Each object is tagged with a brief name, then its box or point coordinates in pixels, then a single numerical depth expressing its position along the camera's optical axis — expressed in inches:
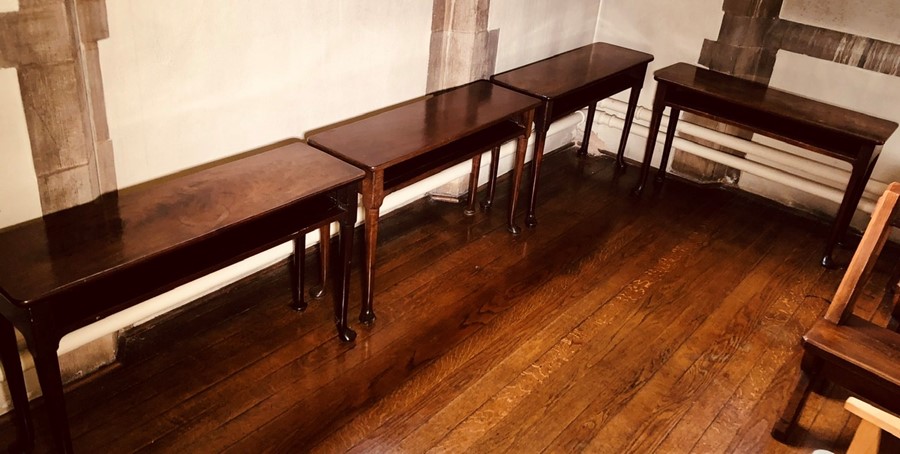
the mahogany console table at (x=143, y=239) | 77.4
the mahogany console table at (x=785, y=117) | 141.0
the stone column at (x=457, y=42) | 142.9
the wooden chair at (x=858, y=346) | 92.6
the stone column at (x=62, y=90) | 80.4
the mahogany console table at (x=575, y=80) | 144.7
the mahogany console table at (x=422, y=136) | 109.5
